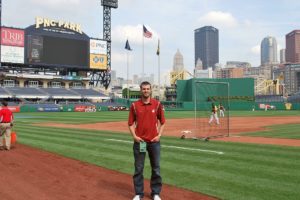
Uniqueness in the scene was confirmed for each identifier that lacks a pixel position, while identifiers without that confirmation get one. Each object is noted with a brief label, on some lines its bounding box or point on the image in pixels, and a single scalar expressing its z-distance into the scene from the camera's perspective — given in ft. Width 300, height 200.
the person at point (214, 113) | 97.95
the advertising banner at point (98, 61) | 281.33
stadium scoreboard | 247.50
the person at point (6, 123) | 49.27
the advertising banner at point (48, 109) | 224.37
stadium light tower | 314.14
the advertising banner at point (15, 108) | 208.44
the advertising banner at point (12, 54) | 245.04
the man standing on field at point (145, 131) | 22.94
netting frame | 60.01
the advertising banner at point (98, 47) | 280.92
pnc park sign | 258.57
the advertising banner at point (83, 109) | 236.43
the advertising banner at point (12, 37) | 246.06
